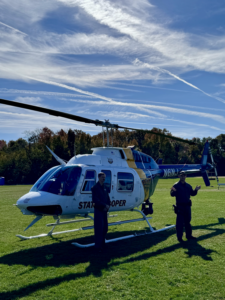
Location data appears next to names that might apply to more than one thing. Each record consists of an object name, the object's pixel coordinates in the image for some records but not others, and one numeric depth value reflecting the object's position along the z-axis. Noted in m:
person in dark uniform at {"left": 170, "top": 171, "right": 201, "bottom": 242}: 7.85
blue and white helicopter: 7.23
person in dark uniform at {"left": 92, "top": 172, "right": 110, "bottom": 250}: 7.01
